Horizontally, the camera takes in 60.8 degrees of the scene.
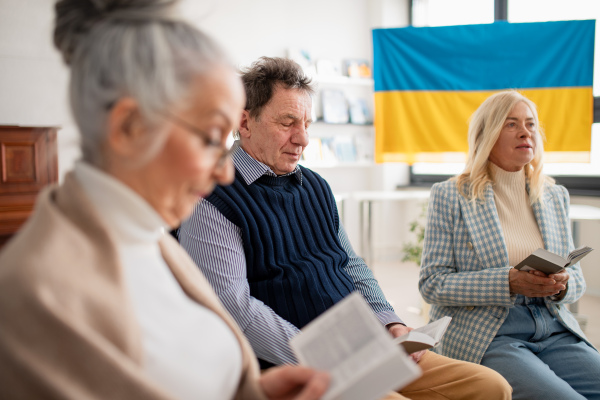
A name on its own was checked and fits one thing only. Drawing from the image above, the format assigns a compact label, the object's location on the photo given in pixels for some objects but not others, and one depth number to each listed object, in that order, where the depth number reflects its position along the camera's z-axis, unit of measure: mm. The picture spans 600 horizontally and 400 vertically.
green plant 3831
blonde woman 1648
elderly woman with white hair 592
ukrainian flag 3865
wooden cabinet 3834
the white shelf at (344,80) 5461
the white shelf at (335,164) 5396
